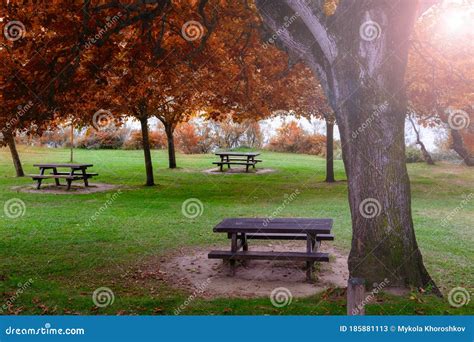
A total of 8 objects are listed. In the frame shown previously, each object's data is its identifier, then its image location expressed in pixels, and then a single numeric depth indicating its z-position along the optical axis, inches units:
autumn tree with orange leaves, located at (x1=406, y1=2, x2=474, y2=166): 687.1
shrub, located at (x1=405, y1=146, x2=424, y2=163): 1350.9
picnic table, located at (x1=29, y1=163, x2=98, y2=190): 830.5
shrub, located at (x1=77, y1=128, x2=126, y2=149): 1843.0
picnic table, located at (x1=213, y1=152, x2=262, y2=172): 1118.4
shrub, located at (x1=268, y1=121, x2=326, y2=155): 1637.4
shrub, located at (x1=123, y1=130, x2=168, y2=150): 1817.2
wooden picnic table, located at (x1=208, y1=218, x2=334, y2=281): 332.5
